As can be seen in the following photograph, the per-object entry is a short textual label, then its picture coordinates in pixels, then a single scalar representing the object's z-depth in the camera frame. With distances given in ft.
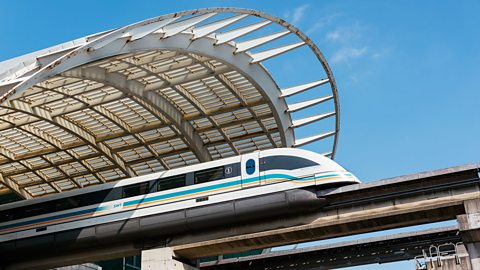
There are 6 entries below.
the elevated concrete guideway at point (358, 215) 64.28
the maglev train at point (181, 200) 70.33
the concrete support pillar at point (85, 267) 99.56
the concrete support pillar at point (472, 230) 60.23
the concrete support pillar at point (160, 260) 76.95
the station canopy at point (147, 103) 87.28
